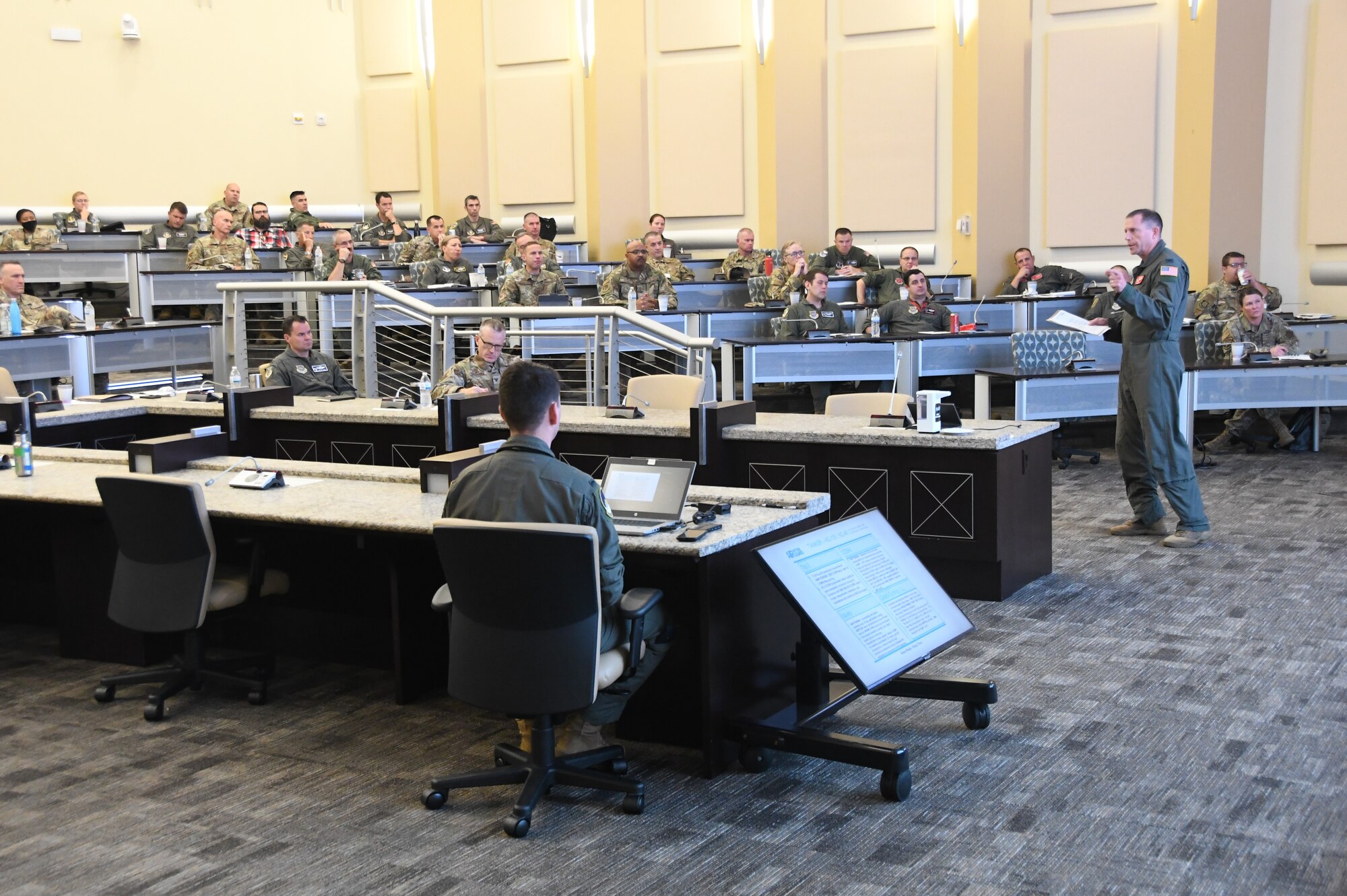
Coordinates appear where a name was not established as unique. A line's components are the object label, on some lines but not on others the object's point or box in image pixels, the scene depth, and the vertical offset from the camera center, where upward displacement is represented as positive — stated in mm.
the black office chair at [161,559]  4051 -851
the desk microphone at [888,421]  5809 -631
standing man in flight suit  6086 -468
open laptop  3812 -618
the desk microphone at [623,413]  6245 -620
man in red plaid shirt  13055 +566
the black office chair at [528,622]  3092 -826
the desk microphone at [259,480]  4652 -684
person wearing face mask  12211 +527
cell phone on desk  3596 -696
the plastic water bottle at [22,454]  5012 -621
